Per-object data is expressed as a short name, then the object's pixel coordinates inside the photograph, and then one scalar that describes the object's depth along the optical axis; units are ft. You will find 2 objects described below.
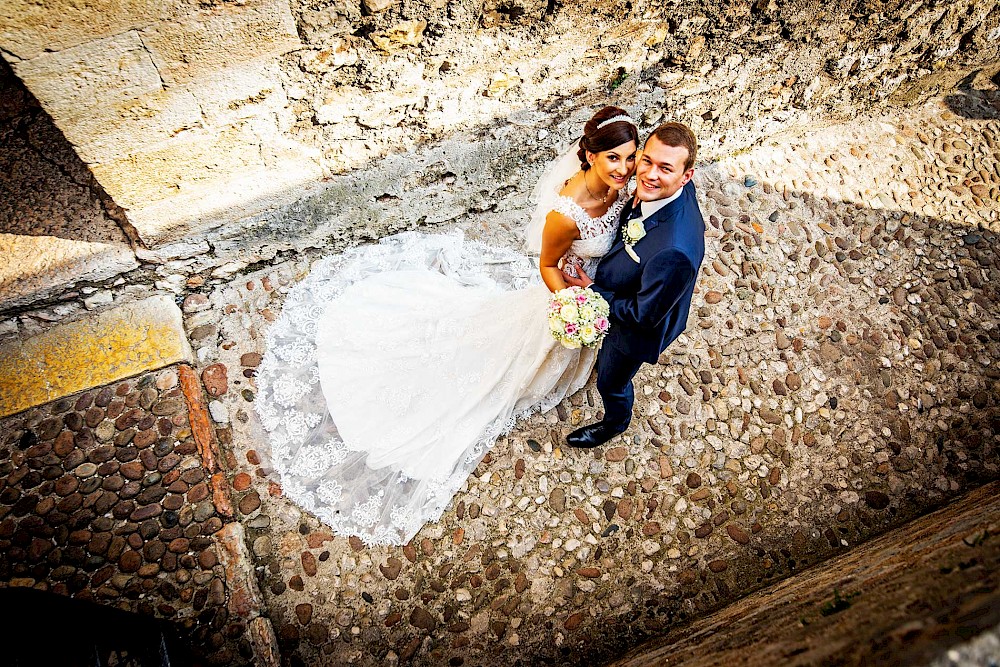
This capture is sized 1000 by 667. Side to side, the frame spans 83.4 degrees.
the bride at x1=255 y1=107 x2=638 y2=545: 10.68
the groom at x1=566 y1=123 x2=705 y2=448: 7.45
